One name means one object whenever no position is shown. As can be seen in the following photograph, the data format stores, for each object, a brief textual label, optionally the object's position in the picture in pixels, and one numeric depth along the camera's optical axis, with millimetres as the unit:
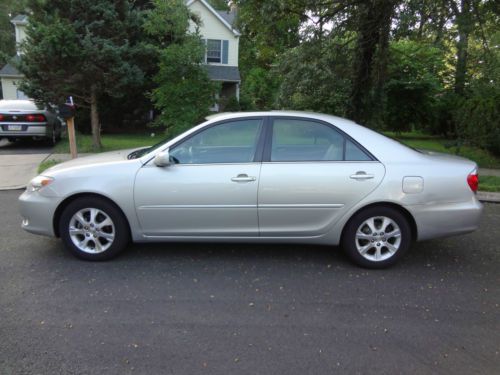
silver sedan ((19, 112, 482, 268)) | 4352
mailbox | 7926
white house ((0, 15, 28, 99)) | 25672
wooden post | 8531
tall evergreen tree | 11328
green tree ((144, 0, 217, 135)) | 11570
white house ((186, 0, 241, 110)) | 26547
